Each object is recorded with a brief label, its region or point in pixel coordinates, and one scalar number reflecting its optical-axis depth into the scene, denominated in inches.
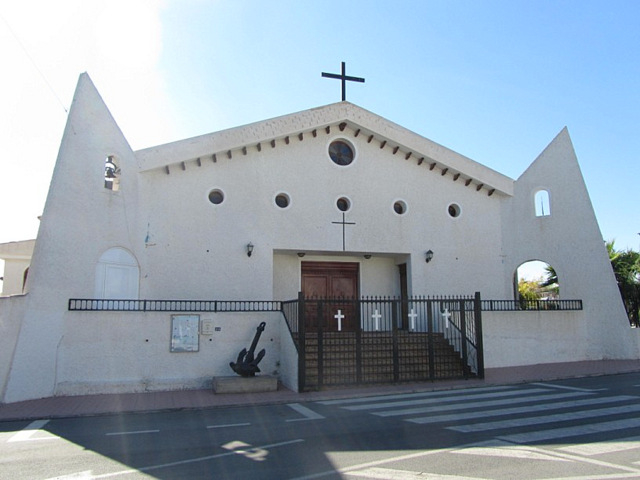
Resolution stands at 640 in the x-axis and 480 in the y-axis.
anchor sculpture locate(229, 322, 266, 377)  521.0
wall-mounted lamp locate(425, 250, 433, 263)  695.7
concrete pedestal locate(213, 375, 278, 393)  500.7
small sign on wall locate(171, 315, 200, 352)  532.1
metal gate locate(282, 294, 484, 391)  522.9
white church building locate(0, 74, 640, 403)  512.4
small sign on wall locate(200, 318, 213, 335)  541.6
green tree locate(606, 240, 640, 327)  872.3
